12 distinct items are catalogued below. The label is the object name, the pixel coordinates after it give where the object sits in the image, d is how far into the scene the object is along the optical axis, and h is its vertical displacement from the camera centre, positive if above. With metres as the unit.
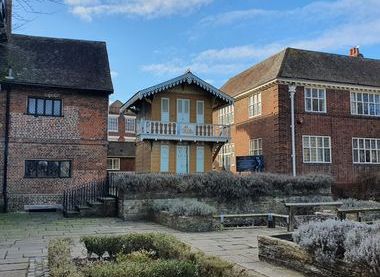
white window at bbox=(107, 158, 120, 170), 39.28 +0.67
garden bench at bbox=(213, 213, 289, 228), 14.76 -1.78
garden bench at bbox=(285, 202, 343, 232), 12.44 -1.39
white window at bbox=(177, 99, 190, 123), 27.08 +3.96
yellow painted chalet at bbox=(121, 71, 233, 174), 25.52 +2.77
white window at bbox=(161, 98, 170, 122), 26.66 +3.97
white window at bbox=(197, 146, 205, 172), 26.75 +0.71
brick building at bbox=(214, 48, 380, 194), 27.39 +3.76
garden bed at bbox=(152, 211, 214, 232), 13.70 -1.82
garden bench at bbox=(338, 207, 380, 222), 11.58 -1.24
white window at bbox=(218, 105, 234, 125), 34.34 +4.71
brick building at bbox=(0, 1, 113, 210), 21.44 +2.41
